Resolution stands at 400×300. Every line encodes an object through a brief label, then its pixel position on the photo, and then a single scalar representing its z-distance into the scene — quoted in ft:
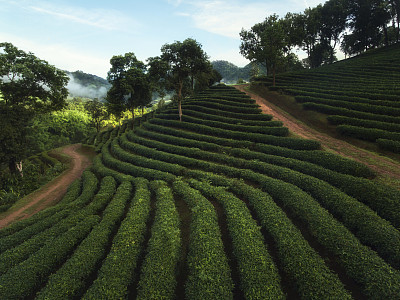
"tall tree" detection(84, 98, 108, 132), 159.26
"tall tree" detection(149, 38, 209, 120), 92.27
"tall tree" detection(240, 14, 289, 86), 113.50
